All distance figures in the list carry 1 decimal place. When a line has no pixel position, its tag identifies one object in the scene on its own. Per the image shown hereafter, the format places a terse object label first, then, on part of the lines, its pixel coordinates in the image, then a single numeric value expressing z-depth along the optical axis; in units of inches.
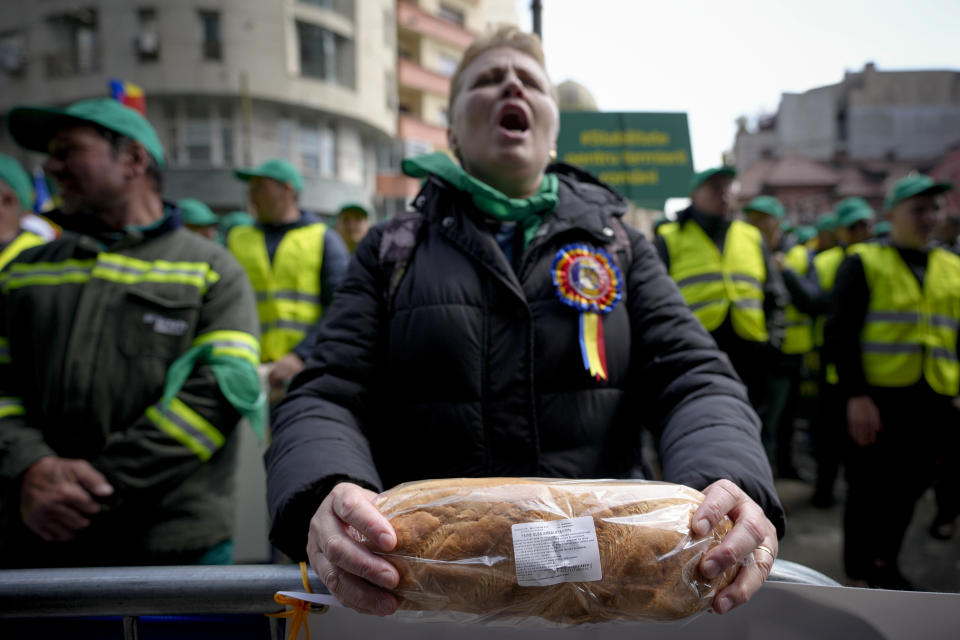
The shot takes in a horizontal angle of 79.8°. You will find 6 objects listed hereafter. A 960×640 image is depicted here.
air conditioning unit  814.5
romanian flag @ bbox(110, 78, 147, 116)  136.5
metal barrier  38.8
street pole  199.9
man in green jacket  69.8
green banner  201.8
